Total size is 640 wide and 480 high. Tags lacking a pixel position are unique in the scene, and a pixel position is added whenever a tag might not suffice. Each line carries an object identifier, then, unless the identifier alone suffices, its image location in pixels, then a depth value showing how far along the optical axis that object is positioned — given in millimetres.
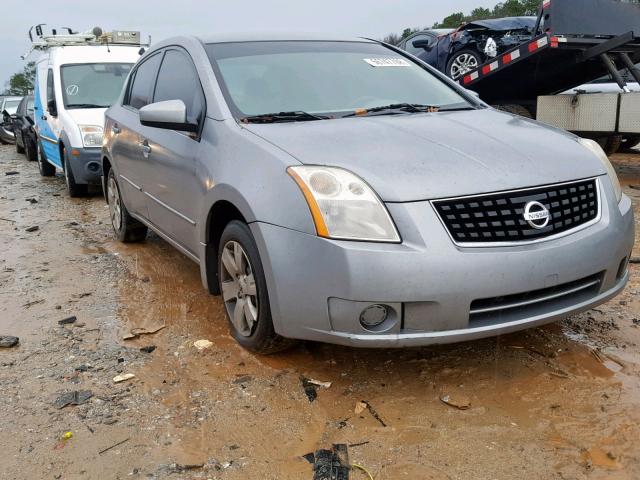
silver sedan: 2670
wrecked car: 10477
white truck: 8281
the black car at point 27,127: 13523
